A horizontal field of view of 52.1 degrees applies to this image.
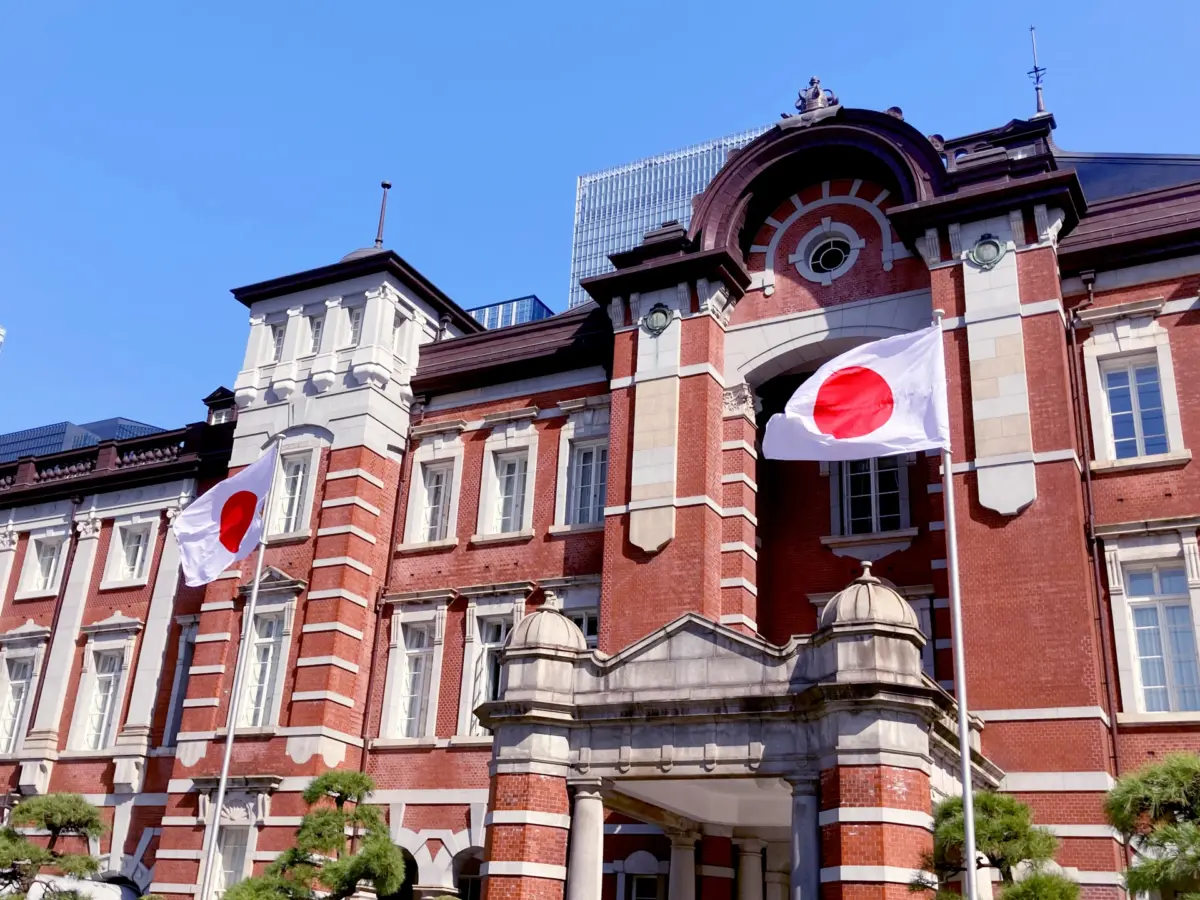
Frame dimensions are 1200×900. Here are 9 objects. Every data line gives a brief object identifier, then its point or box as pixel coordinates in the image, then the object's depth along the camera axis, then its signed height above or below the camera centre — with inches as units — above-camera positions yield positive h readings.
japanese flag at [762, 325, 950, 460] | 578.9 +262.0
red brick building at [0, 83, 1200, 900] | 570.3 +266.2
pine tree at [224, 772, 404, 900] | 688.4 +60.7
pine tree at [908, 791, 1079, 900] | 486.9 +60.0
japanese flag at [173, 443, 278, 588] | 842.2 +281.2
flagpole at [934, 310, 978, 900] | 467.5 +122.4
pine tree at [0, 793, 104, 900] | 778.8 +66.3
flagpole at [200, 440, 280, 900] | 784.3 +144.0
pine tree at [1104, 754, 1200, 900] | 440.9 +70.0
